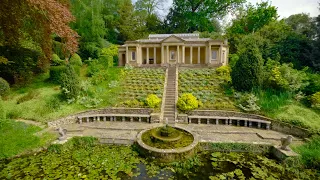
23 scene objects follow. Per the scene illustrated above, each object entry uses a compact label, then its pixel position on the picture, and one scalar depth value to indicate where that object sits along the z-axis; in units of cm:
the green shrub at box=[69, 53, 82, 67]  2078
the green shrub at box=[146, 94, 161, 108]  1377
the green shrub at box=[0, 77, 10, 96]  1430
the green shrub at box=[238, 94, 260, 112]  1273
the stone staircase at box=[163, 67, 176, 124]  1323
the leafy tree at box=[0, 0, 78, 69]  744
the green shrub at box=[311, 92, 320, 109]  1196
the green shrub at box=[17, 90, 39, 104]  1392
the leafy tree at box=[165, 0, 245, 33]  3848
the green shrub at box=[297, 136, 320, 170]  763
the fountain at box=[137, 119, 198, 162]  827
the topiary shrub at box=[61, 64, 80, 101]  1359
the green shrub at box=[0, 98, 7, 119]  984
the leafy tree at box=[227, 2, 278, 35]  3344
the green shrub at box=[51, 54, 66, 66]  1929
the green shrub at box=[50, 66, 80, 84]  1736
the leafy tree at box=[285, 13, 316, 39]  3610
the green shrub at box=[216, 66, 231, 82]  1875
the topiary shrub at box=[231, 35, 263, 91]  1414
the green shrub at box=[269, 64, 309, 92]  1361
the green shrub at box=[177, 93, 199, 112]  1329
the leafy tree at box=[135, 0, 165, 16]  4122
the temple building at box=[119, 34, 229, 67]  2366
